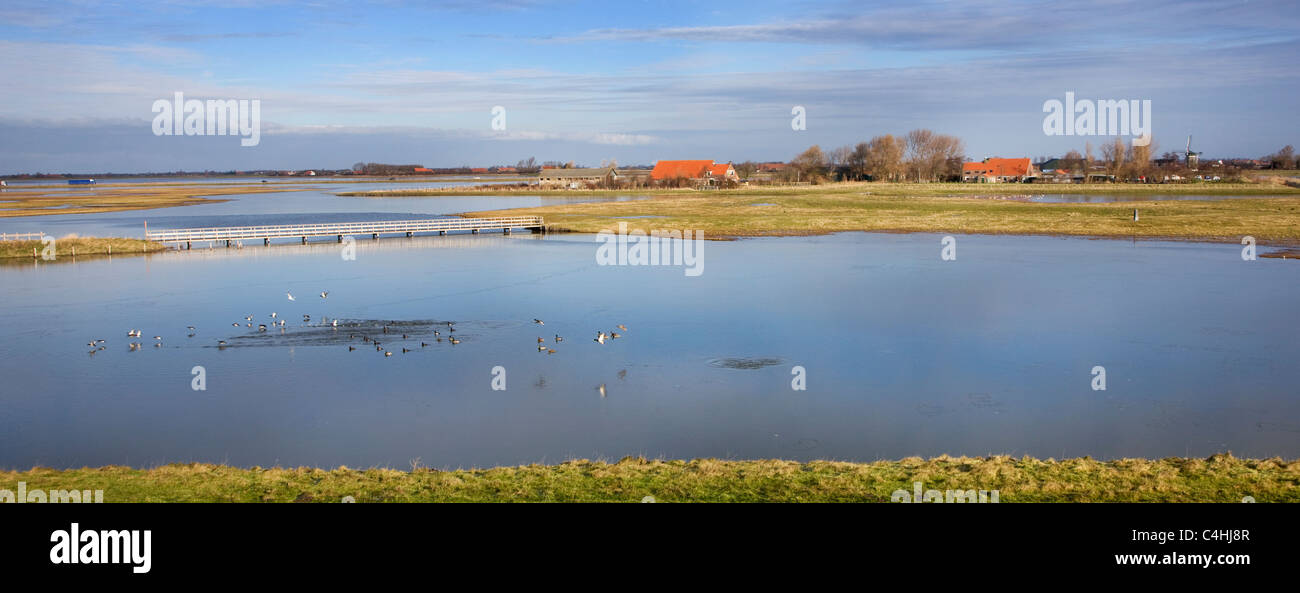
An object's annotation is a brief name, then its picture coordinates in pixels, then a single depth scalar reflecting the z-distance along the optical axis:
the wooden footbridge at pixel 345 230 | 49.97
